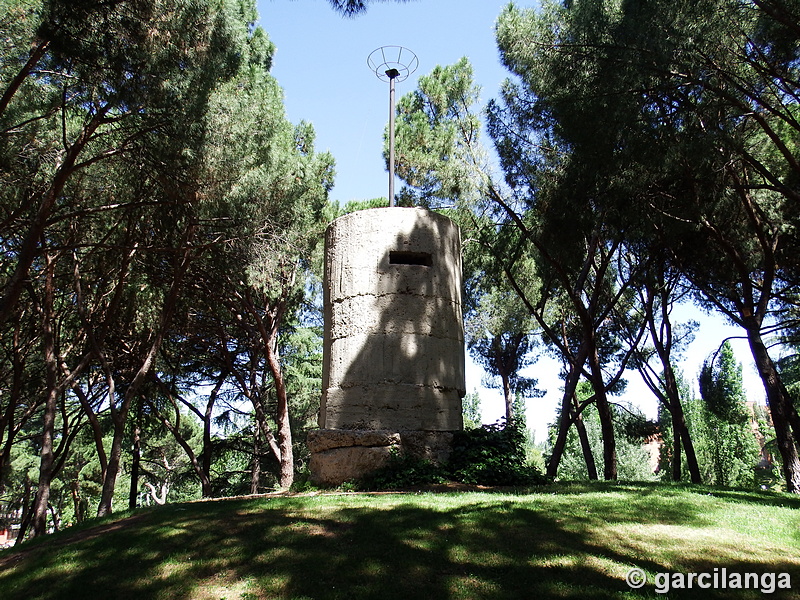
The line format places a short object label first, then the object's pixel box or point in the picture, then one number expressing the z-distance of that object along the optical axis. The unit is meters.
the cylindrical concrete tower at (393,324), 7.36
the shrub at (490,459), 7.13
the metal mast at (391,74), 9.09
